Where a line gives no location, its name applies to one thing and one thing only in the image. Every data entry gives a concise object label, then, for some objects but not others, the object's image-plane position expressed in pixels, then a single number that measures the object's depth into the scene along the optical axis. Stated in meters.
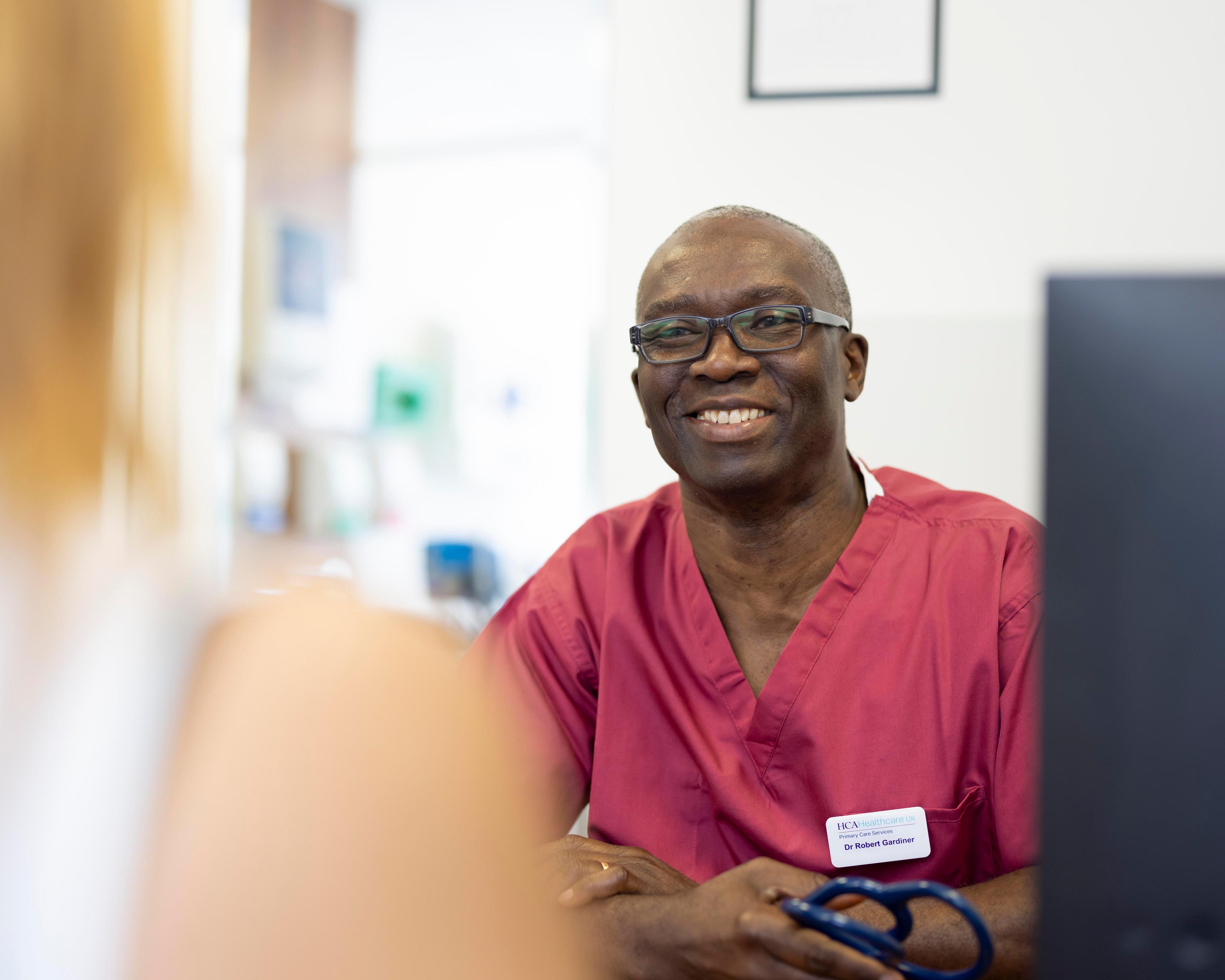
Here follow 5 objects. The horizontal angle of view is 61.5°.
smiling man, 1.10
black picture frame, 1.70
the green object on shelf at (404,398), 2.12
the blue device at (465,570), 2.02
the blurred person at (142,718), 0.37
